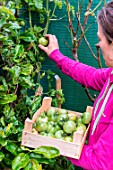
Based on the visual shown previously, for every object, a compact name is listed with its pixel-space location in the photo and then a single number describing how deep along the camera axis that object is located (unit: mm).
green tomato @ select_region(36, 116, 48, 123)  1214
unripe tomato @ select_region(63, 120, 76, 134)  1181
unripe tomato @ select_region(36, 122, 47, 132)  1178
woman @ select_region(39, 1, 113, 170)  1016
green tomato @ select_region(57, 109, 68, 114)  1316
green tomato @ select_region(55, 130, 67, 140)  1161
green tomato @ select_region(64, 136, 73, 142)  1134
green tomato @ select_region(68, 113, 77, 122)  1283
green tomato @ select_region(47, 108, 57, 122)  1278
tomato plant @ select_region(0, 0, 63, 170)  1131
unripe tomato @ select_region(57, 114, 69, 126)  1239
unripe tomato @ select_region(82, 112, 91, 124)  1250
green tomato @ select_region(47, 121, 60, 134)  1194
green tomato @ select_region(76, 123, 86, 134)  1180
